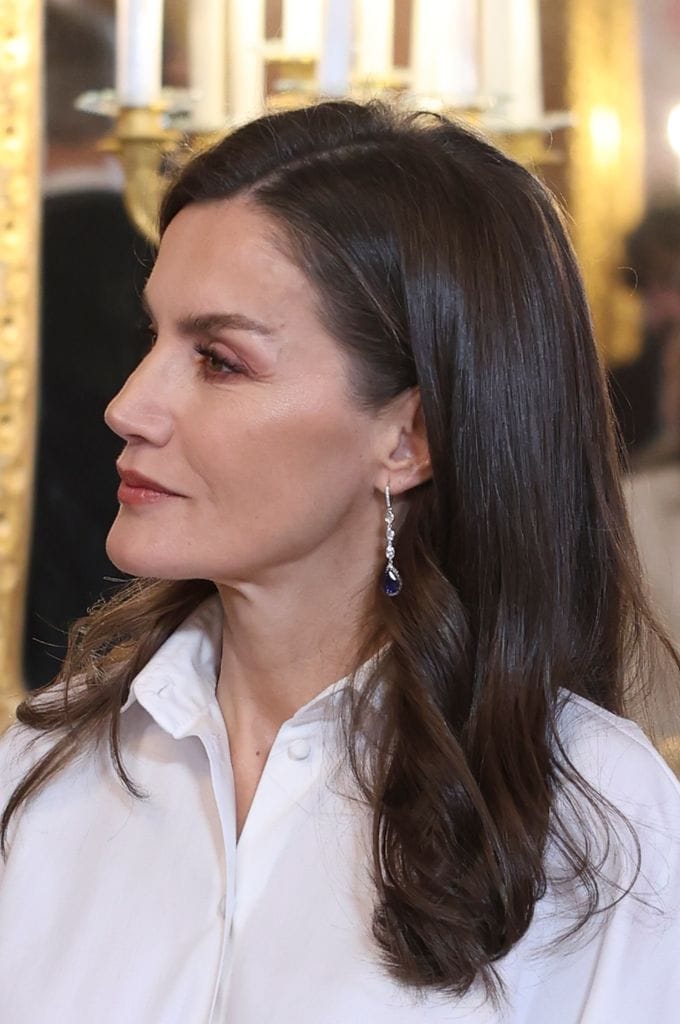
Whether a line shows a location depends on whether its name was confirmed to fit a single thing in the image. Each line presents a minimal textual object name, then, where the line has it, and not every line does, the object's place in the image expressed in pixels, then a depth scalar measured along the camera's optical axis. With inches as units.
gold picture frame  183.0
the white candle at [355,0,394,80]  175.0
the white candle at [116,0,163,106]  177.5
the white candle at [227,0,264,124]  179.0
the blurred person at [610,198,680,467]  169.8
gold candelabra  173.2
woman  97.2
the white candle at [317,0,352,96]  166.4
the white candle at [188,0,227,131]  179.9
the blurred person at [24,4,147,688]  183.9
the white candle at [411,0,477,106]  174.7
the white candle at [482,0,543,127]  173.5
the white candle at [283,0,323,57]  174.7
